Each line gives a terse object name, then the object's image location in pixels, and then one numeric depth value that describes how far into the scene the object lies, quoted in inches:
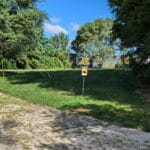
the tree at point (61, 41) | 1192.0
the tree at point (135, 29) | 252.5
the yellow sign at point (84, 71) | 252.2
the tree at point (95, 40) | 1024.6
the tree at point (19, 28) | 371.5
